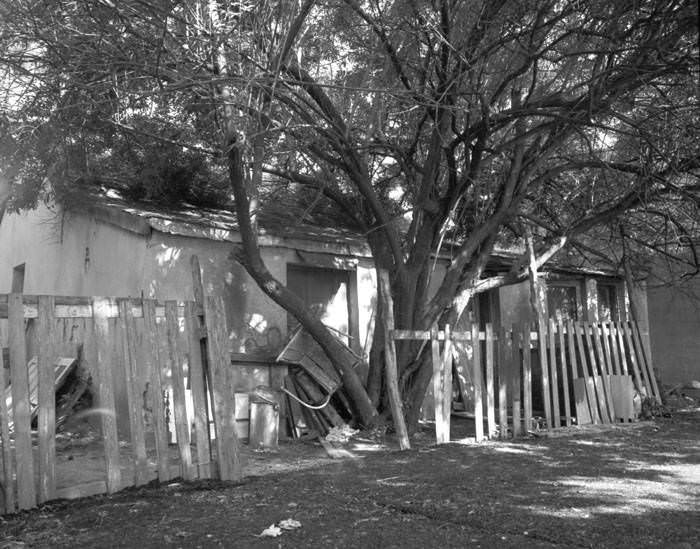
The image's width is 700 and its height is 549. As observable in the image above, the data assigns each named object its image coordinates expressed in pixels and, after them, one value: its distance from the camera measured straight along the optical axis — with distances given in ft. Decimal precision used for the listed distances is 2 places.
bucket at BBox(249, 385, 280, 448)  29.89
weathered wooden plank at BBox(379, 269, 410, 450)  27.66
